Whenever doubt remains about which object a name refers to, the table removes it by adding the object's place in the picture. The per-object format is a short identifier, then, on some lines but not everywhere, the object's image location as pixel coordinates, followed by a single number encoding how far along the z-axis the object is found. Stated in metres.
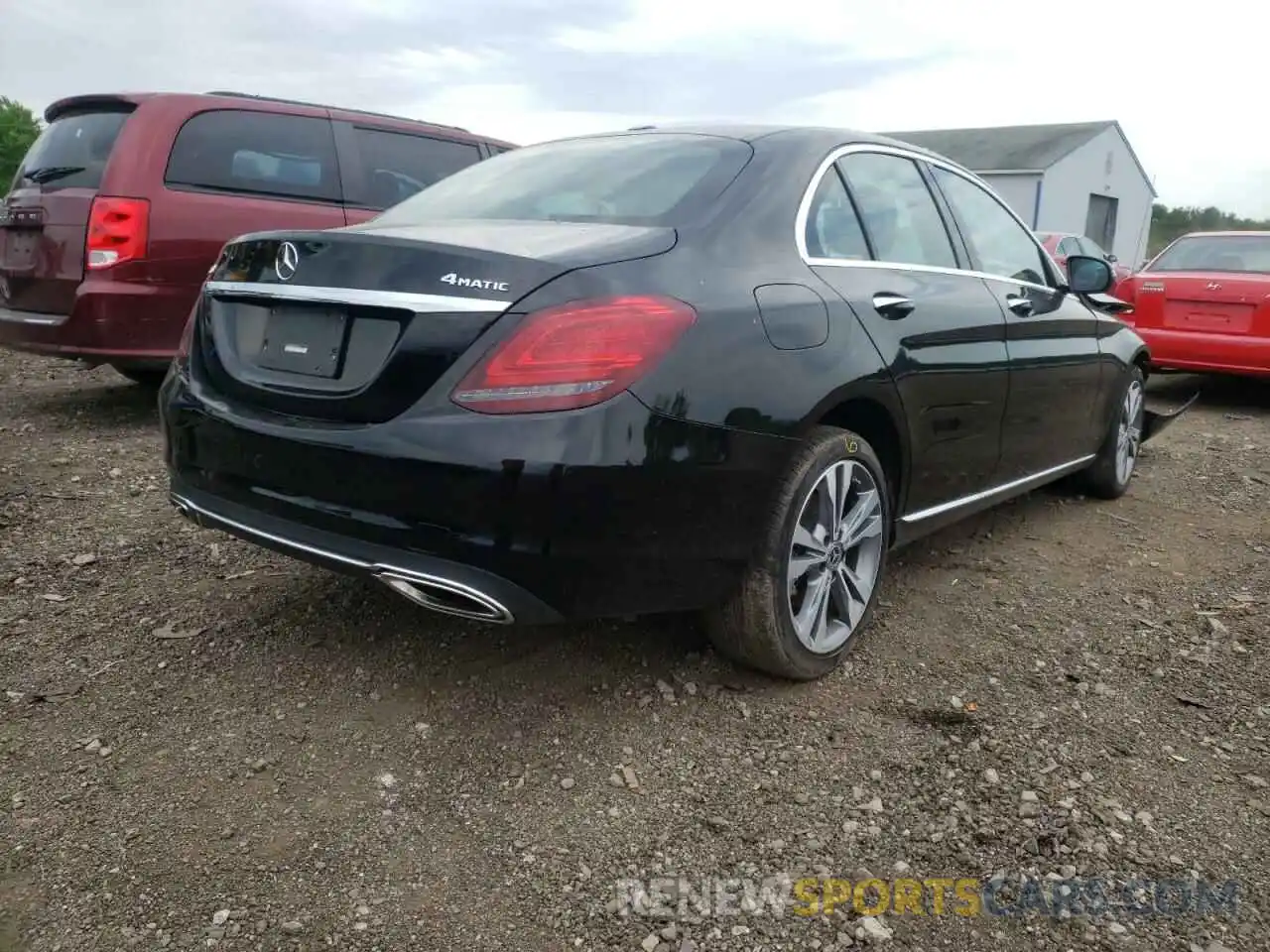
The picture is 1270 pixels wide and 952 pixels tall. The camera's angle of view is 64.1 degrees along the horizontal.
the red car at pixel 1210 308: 7.06
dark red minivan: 4.97
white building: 31.20
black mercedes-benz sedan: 2.14
